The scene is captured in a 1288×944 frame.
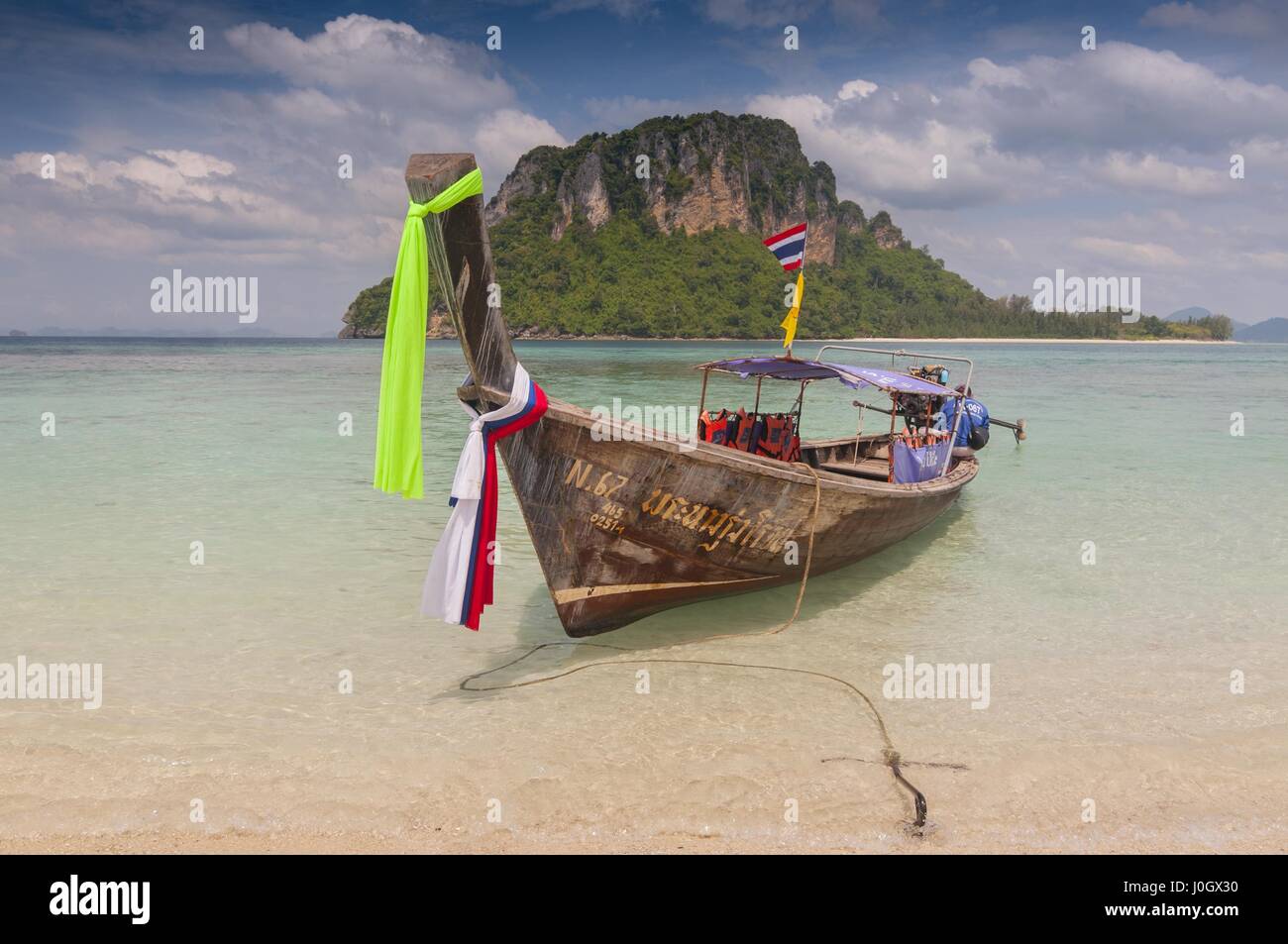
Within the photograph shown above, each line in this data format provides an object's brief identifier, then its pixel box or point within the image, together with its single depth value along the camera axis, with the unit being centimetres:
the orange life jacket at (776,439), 842
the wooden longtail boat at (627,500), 517
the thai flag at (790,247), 756
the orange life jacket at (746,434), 843
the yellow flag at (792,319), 755
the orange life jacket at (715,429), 848
